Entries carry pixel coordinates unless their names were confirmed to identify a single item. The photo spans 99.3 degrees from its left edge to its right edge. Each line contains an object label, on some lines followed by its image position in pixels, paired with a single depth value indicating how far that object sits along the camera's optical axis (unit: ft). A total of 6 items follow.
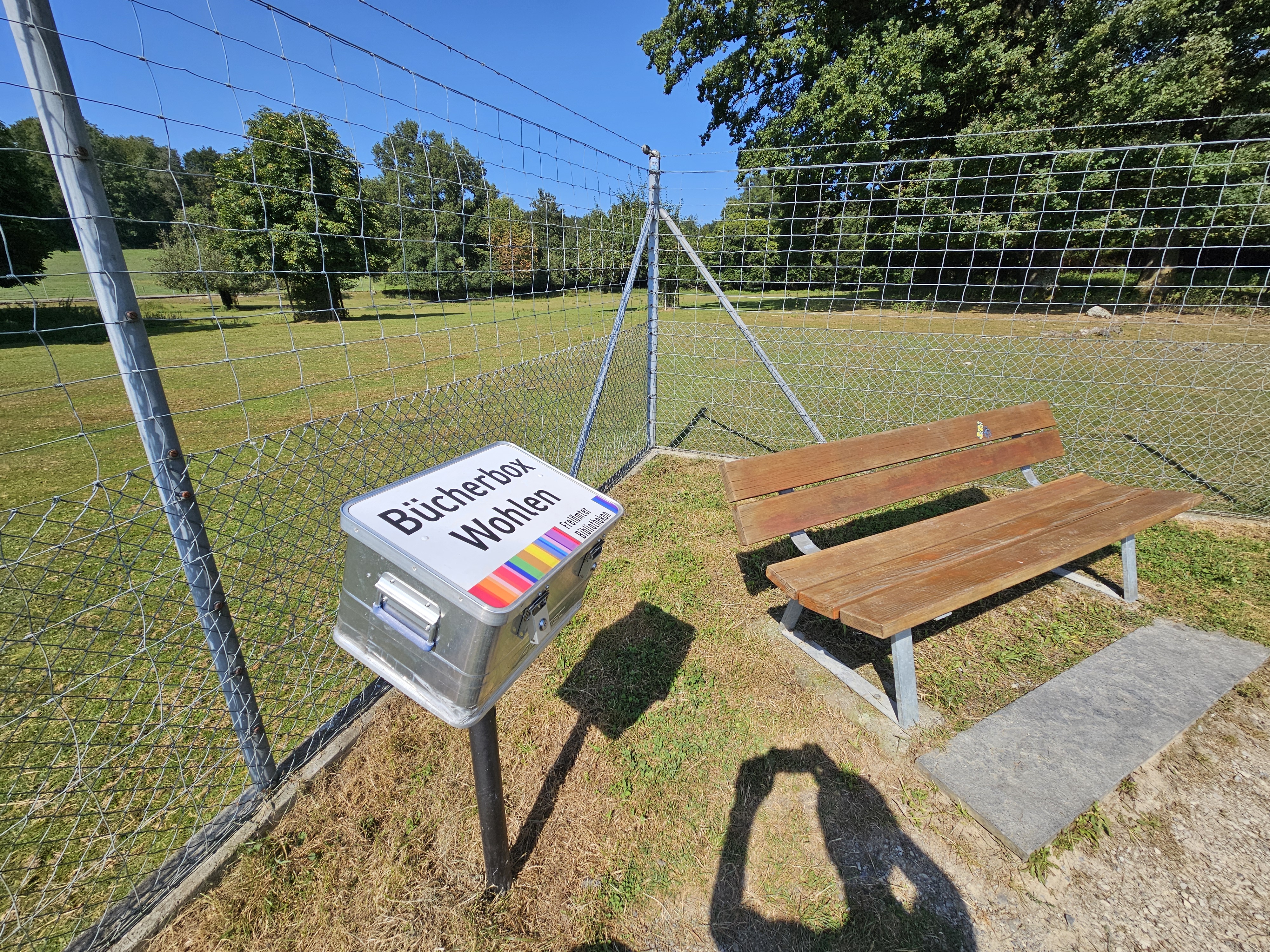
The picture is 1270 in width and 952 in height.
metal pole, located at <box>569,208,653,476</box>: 11.51
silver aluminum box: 3.35
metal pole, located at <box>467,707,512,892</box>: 4.41
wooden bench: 6.90
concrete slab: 6.05
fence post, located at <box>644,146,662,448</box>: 13.60
